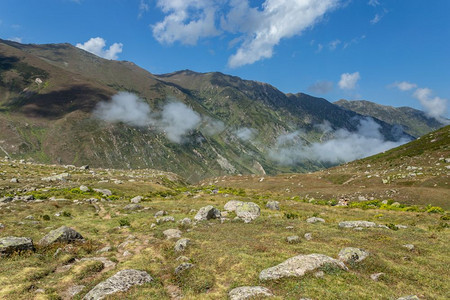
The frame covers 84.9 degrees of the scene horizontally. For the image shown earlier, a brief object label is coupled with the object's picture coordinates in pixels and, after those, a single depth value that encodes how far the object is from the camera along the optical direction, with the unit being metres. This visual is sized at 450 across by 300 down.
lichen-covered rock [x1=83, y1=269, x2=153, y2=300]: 17.72
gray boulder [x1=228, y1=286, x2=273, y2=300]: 16.30
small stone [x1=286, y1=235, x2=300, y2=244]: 26.78
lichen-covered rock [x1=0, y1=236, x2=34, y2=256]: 24.19
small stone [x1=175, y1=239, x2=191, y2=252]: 25.97
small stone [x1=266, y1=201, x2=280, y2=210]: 50.12
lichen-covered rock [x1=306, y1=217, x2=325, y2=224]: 38.25
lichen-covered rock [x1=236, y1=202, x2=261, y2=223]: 39.46
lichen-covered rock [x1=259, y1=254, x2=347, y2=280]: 18.42
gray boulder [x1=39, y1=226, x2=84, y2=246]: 27.29
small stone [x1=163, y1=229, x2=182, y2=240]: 30.75
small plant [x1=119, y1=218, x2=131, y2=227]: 37.14
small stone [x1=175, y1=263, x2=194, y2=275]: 21.34
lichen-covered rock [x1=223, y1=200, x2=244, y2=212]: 44.16
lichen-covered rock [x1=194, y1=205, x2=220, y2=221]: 38.57
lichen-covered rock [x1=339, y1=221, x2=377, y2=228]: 34.53
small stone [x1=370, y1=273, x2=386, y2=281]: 18.53
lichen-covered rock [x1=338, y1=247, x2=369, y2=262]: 21.14
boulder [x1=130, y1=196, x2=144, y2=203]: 59.58
